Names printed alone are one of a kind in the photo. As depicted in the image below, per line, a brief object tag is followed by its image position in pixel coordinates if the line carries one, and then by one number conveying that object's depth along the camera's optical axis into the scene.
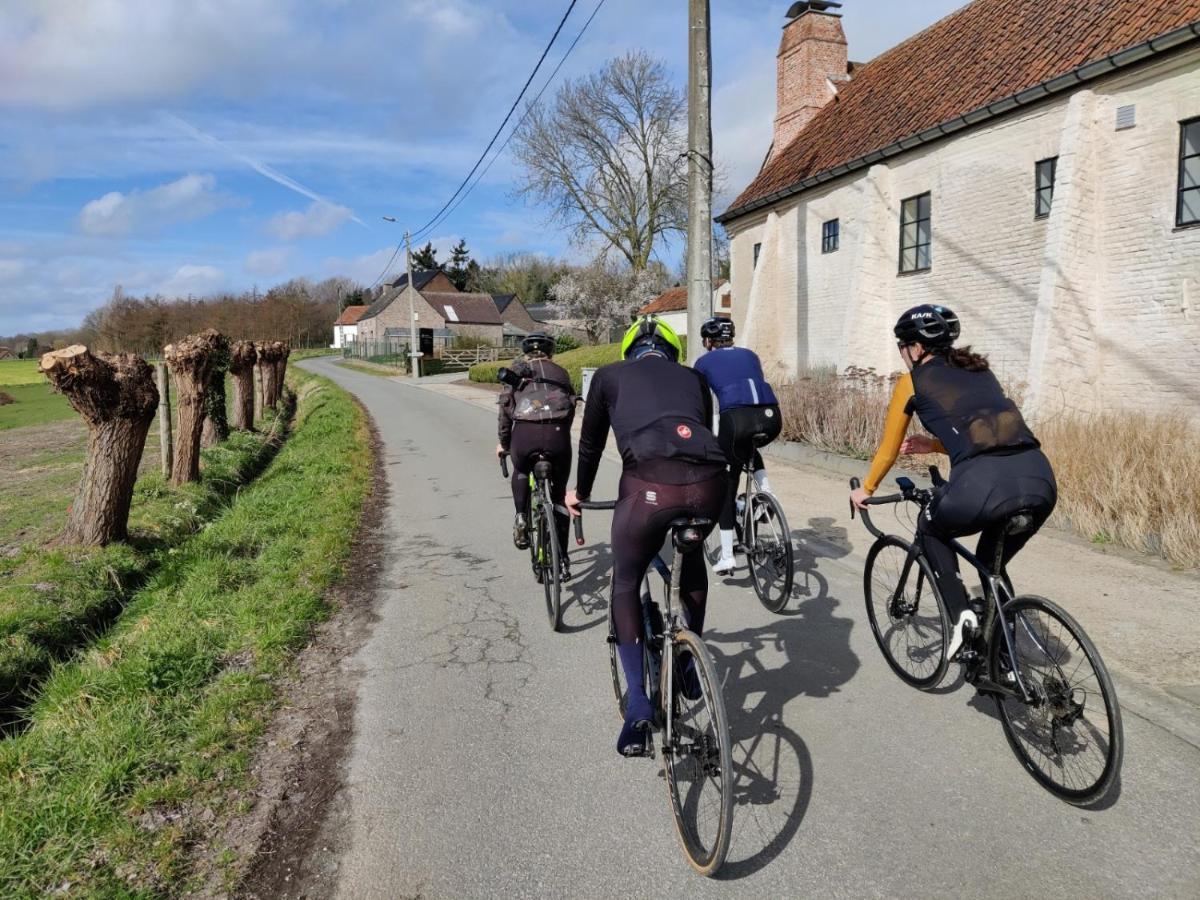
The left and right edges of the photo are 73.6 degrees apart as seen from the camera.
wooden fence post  11.61
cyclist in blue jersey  5.54
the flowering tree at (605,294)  51.66
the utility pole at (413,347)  43.31
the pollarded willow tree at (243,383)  18.25
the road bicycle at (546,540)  5.05
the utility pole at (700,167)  10.46
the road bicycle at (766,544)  5.33
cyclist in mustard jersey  3.18
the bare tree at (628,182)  44.56
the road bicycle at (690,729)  2.62
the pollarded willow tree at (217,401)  13.09
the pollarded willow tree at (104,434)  7.79
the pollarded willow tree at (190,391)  11.48
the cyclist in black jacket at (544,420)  5.36
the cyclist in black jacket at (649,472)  2.95
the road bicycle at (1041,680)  2.94
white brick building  11.17
